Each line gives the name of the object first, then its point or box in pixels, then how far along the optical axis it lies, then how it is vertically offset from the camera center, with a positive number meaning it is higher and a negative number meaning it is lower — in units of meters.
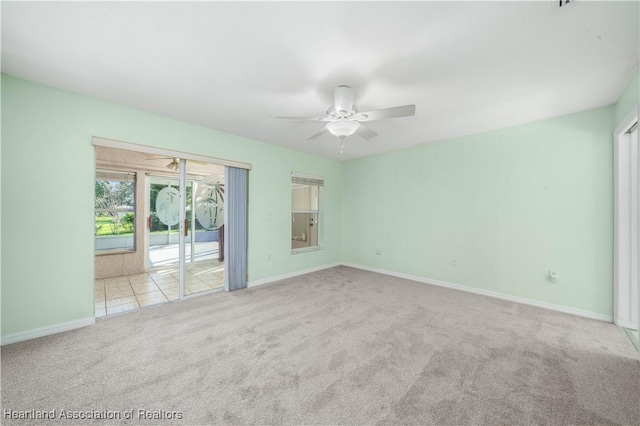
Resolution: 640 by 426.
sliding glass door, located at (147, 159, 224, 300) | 3.80 -0.16
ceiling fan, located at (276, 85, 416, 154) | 2.16 +0.92
